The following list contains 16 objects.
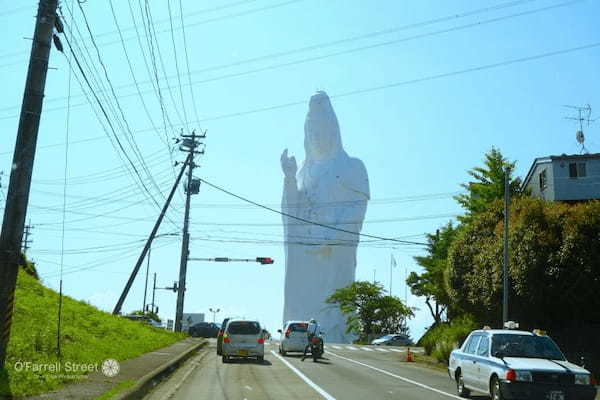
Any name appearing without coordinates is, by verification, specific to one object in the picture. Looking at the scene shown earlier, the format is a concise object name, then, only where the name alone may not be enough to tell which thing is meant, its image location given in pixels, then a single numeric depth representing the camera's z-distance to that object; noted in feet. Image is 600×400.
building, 112.78
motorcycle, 92.58
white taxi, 44.55
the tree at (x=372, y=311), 217.77
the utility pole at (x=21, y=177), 41.39
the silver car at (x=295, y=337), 102.68
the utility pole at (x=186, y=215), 134.92
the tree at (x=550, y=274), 80.33
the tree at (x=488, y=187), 119.34
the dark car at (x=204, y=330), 170.50
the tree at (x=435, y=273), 114.93
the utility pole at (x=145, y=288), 245.12
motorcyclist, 93.20
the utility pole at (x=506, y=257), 77.91
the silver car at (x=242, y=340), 87.15
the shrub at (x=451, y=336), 96.37
